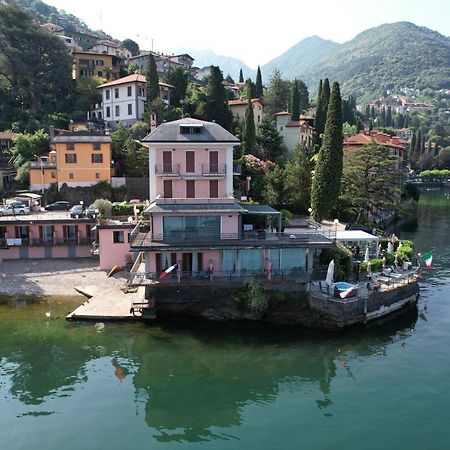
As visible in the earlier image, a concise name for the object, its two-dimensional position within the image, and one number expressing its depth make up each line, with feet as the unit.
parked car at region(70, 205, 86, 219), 158.47
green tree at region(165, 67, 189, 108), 277.64
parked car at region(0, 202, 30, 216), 162.20
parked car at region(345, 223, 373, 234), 154.51
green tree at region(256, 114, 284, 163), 241.35
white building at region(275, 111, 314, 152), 263.90
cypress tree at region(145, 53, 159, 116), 244.83
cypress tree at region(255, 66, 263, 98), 360.48
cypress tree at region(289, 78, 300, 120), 289.41
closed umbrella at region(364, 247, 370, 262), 125.93
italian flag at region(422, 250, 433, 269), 126.88
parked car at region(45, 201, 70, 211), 179.60
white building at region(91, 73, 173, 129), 252.21
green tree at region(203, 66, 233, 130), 241.55
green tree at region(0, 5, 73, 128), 280.31
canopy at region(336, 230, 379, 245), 129.08
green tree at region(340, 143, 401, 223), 186.70
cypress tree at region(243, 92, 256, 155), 216.33
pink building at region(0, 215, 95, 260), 150.41
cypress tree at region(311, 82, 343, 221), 163.43
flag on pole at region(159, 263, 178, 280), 106.73
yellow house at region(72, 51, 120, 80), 329.72
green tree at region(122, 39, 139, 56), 542.16
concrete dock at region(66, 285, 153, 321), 109.60
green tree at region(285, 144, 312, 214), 188.55
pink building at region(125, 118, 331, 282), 112.88
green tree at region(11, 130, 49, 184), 219.20
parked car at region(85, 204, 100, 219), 158.70
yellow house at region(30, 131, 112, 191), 190.49
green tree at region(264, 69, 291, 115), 335.67
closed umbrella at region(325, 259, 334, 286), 109.50
